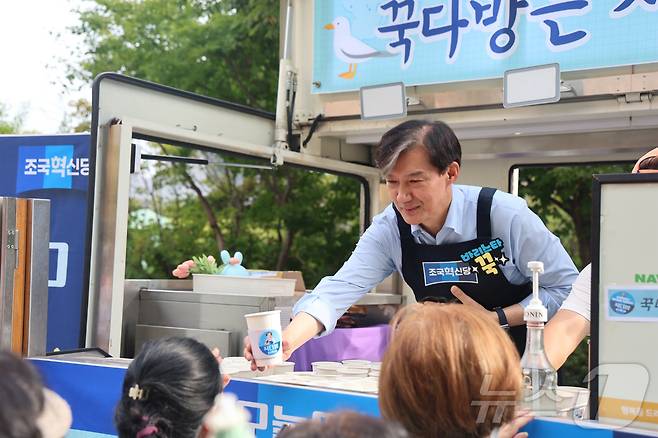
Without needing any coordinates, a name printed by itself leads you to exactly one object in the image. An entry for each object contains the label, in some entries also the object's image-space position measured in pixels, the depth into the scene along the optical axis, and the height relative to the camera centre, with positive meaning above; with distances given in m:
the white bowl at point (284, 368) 2.28 -0.32
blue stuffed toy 3.54 -0.02
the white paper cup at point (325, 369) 2.07 -0.29
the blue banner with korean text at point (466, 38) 3.16 +1.06
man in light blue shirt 2.15 +0.07
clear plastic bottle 1.52 -0.21
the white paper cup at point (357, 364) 2.19 -0.29
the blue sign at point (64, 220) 3.31 +0.16
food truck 3.06 +0.74
